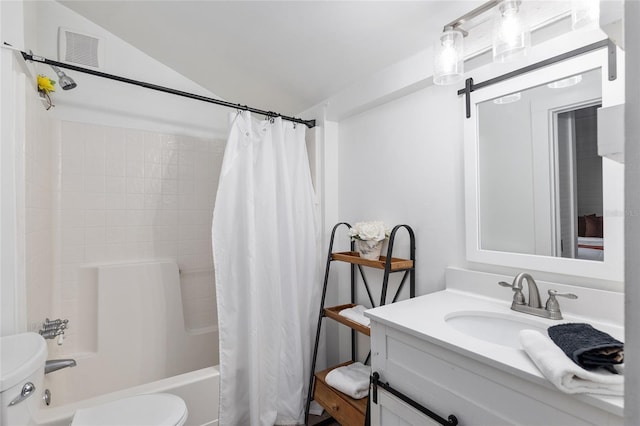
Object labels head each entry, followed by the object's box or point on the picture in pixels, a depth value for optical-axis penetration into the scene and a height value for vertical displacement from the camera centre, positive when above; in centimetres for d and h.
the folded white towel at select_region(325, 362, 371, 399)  151 -87
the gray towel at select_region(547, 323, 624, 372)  69 -32
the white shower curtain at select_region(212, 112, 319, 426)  172 -36
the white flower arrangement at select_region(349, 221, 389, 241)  165 -9
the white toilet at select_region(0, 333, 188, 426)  88 -60
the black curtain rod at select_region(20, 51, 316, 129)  130 +68
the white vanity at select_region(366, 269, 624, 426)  73 -43
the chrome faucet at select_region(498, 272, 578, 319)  107 -32
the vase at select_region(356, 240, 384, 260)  168 -19
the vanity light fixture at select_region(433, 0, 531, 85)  105 +64
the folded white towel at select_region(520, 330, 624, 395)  65 -36
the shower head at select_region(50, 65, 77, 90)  153 +70
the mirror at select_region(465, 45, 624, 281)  103 +14
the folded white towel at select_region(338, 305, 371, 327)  162 -56
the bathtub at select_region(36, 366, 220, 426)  140 -86
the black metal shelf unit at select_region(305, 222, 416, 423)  154 -35
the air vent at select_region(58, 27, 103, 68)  186 +106
